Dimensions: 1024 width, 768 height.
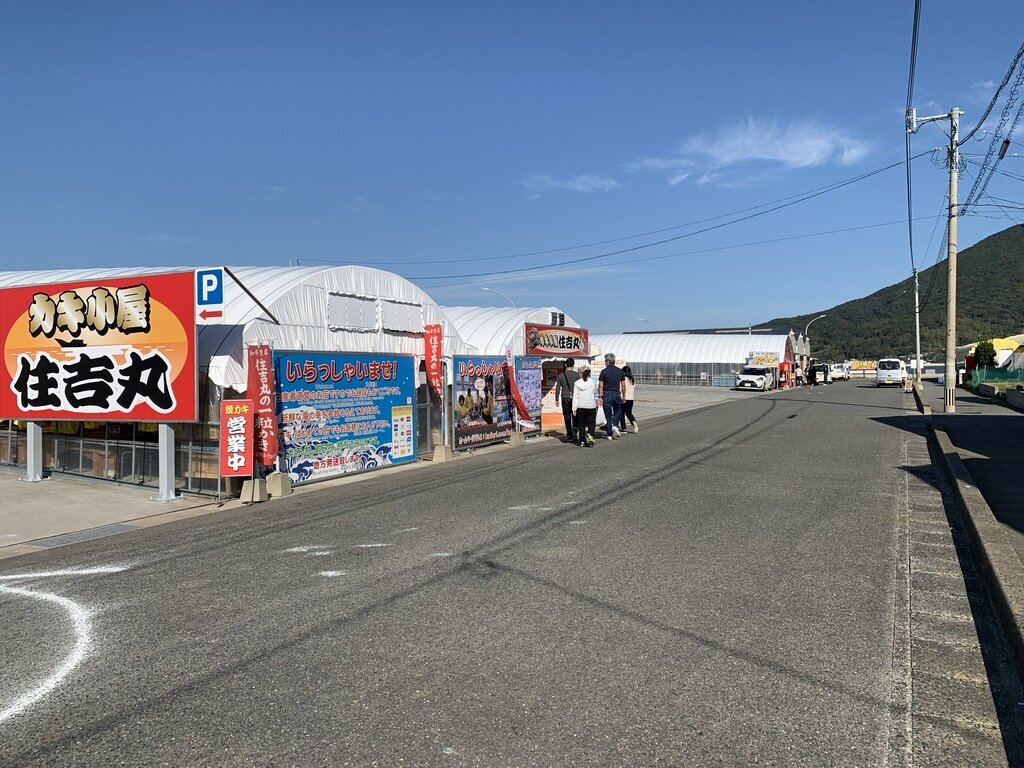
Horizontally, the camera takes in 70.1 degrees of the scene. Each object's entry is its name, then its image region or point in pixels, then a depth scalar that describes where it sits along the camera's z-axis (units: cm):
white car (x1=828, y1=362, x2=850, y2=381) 8194
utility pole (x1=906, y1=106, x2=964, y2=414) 2416
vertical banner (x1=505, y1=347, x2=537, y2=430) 1705
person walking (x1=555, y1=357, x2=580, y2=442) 1642
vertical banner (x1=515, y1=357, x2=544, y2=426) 1789
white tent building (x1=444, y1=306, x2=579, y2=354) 2208
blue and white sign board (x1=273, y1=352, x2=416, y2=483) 1072
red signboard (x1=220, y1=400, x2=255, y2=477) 965
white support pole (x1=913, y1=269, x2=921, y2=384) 4998
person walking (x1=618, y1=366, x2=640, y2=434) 1895
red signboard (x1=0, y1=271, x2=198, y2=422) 1002
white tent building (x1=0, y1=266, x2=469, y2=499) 1040
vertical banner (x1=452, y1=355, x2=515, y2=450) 1511
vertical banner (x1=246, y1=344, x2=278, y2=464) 983
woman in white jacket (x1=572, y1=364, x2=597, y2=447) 1569
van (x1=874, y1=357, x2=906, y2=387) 5519
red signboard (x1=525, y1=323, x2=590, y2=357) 2139
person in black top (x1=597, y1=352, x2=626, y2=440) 1725
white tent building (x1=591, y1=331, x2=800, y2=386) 6138
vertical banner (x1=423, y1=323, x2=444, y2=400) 1434
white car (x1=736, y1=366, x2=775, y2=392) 5344
